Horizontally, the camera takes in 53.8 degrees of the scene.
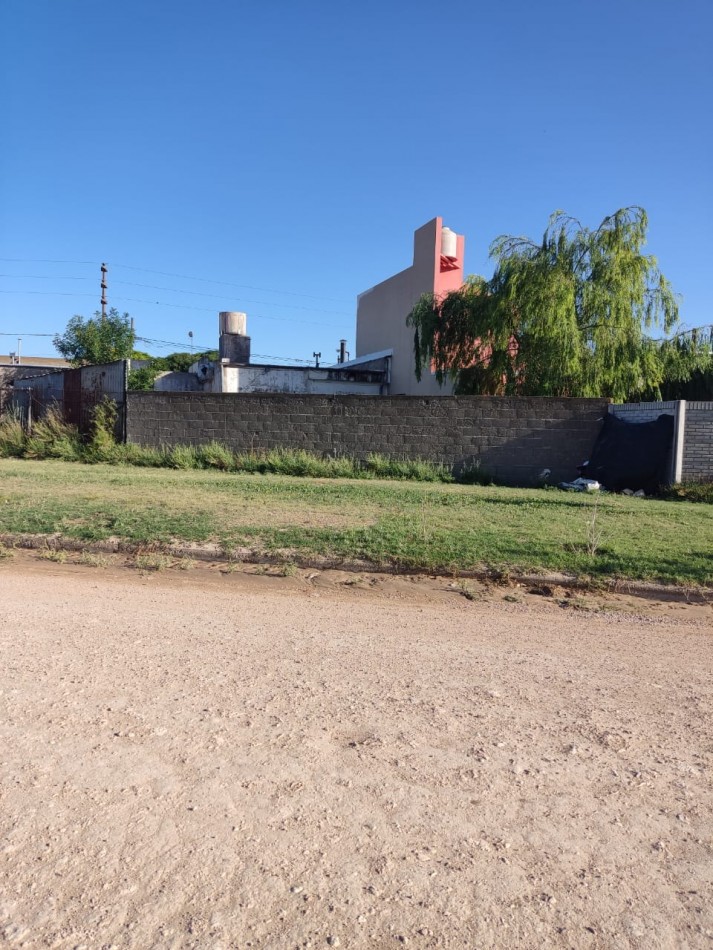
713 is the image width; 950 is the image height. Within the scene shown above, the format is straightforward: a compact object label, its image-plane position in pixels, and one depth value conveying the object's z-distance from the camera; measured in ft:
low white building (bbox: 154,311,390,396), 85.40
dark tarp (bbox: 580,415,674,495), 45.75
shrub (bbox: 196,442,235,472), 53.78
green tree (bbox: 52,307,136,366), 136.56
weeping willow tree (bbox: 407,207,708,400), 62.08
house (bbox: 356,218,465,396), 90.63
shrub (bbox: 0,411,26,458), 61.00
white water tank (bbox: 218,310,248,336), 96.27
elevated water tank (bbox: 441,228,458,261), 92.68
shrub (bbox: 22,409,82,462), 58.23
